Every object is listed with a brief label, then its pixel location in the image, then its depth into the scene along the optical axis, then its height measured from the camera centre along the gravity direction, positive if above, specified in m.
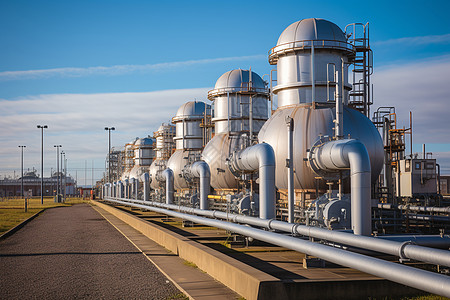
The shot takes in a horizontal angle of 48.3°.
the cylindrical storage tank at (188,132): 43.91 +3.39
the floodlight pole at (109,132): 84.81 +6.44
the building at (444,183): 78.18 -2.45
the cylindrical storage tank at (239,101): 33.50 +4.67
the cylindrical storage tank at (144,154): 68.38 +2.21
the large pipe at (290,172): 15.31 -0.09
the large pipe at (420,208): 19.59 -1.59
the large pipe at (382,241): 7.23 -1.42
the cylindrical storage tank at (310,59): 22.17 +4.98
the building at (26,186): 171.94 -5.33
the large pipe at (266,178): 15.94 -0.28
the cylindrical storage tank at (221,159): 31.79 +0.71
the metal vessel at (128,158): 78.42 +1.99
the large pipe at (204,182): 23.80 -0.60
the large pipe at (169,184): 31.74 -0.94
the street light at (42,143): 68.09 +3.93
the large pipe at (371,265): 5.98 -1.44
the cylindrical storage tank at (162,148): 54.43 +2.43
